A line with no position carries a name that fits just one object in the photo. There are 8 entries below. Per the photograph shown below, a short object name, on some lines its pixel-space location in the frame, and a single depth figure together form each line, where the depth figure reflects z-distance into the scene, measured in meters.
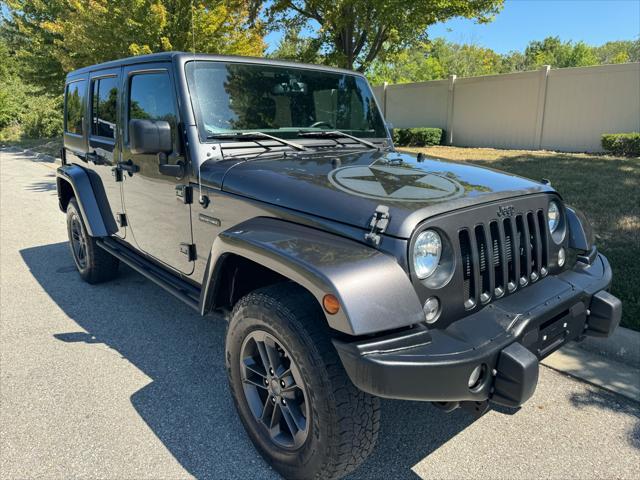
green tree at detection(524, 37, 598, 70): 49.28
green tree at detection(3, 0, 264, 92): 10.16
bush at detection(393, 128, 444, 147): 18.09
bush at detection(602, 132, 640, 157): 12.54
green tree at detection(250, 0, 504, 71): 11.96
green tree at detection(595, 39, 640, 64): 57.97
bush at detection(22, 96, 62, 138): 25.61
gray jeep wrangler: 1.85
